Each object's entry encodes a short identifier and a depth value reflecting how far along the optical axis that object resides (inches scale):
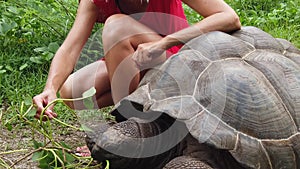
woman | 113.6
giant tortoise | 96.5
